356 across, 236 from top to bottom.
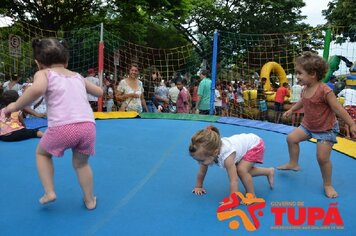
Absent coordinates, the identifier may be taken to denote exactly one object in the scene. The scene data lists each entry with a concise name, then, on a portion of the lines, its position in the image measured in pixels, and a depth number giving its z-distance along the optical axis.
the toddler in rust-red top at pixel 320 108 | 2.43
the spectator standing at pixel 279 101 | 7.86
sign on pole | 8.62
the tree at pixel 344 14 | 13.74
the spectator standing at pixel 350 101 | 5.92
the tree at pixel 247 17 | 20.14
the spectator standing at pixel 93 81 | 7.09
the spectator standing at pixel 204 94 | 6.78
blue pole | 6.64
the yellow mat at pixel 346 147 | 3.54
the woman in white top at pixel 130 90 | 5.04
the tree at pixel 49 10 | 11.23
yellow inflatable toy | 10.29
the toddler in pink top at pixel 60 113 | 1.94
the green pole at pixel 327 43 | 6.22
